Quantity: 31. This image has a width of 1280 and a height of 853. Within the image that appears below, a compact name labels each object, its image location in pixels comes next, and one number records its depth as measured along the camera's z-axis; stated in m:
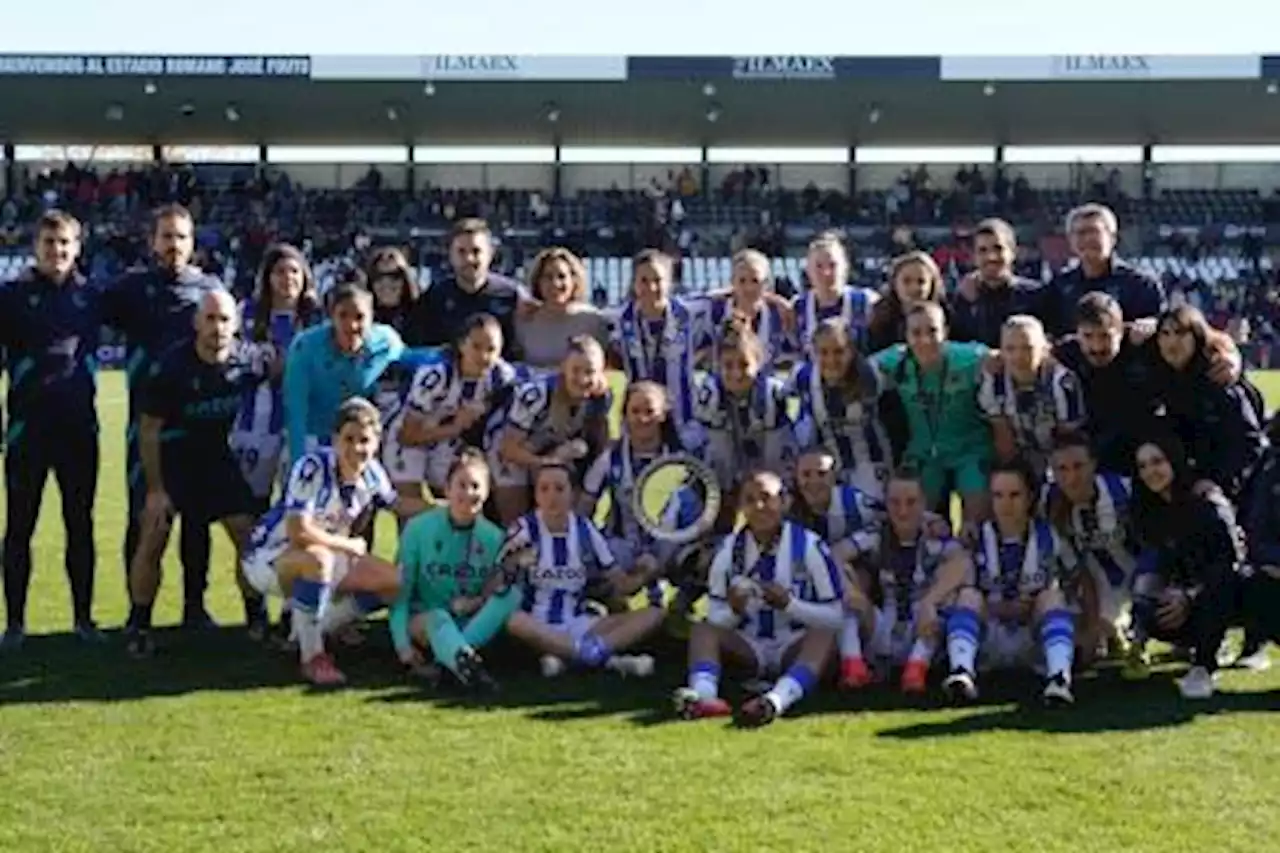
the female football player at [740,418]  6.45
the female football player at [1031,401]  6.24
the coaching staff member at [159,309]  6.79
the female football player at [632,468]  6.55
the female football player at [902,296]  6.80
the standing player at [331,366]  6.54
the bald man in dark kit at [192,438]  6.57
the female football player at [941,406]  6.38
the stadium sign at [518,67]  31.19
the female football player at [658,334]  6.86
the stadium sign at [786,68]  31.50
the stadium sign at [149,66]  31.11
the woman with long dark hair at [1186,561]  5.95
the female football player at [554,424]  6.61
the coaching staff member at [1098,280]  6.89
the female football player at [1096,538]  6.25
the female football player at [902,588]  6.01
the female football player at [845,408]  6.34
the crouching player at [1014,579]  6.04
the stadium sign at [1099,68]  31.39
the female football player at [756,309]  7.11
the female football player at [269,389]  6.86
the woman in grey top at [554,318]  6.98
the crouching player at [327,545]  6.18
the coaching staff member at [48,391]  6.56
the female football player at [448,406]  6.64
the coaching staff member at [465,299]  7.02
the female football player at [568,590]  6.25
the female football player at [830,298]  7.10
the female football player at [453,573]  6.21
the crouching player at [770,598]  5.93
